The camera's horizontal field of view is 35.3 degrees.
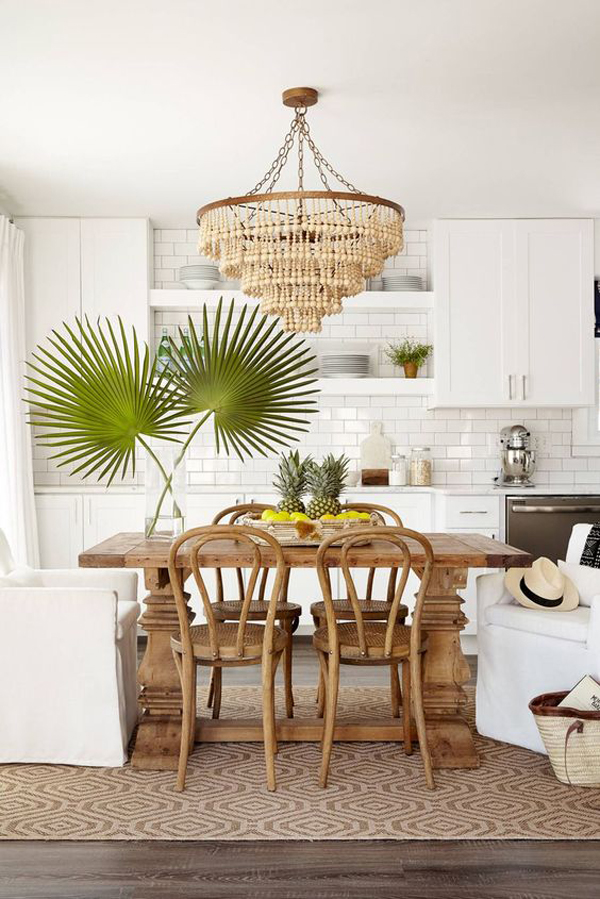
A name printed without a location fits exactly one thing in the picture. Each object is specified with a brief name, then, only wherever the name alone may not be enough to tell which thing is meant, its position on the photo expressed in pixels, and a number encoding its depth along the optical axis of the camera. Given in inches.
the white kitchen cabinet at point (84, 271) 250.8
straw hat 152.3
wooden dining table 143.4
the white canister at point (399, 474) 258.7
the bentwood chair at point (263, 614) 161.9
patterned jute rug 118.4
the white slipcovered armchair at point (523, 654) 144.8
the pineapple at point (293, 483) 157.4
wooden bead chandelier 140.4
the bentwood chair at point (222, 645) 129.6
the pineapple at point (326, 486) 155.4
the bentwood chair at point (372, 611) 159.9
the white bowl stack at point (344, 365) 259.4
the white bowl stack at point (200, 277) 255.9
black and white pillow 165.0
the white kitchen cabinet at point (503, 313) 252.8
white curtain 223.3
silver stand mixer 258.1
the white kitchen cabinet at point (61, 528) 242.5
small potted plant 261.6
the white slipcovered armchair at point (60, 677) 141.8
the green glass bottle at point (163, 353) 255.6
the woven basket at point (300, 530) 146.6
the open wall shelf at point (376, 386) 257.3
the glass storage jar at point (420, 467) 261.1
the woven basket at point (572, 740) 131.5
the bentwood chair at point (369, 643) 129.8
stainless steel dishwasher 238.4
